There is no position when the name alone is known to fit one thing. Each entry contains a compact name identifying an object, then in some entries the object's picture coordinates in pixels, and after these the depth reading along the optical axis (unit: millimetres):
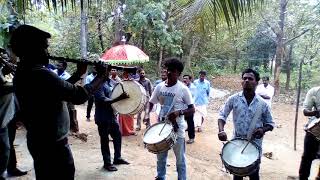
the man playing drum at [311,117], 3120
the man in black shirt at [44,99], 1764
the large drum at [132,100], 3372
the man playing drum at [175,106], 2999
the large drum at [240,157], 2475
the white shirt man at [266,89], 5983
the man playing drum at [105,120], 3590
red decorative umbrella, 5829
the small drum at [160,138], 2800
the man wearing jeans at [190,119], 5213
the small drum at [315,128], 2889
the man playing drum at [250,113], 2664
